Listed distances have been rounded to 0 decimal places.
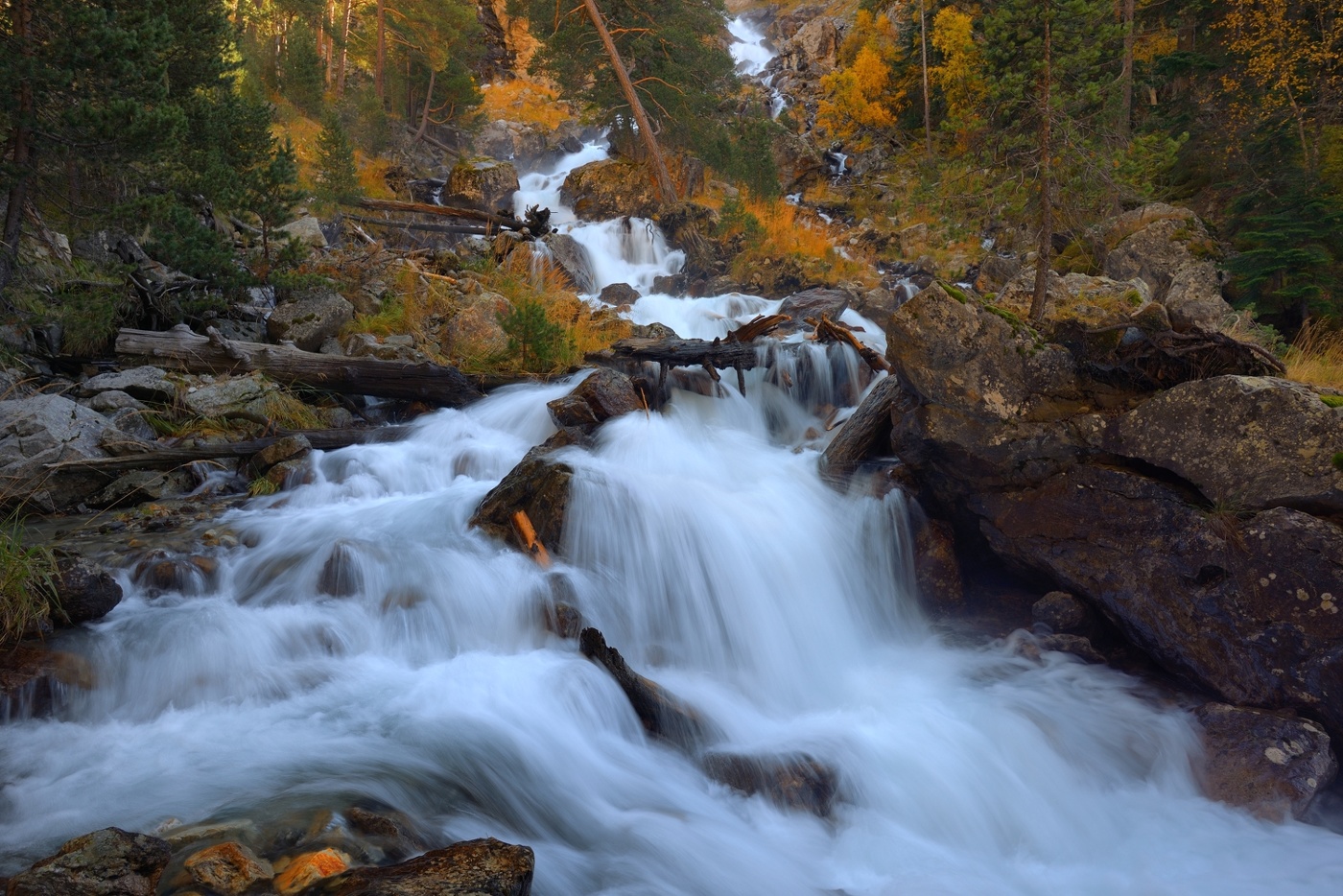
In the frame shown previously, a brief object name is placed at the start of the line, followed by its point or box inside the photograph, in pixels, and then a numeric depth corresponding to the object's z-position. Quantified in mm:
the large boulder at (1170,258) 11305
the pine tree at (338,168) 16828
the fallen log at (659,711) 4926
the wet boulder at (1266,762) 4352
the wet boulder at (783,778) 4484
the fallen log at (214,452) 7121
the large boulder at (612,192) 22906
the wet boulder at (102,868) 2582
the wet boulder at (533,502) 6664
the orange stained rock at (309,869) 2898
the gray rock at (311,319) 10141
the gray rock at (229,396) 8289
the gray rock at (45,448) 6516
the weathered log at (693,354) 10430
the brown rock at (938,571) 6734
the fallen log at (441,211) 18406
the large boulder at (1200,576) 4547
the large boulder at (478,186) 22344
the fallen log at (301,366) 8781
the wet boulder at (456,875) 2670
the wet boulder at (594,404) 8969
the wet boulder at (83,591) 4824
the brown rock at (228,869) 2855
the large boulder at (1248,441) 4719
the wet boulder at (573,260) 17875
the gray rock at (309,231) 14227
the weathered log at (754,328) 11317
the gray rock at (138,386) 8047
